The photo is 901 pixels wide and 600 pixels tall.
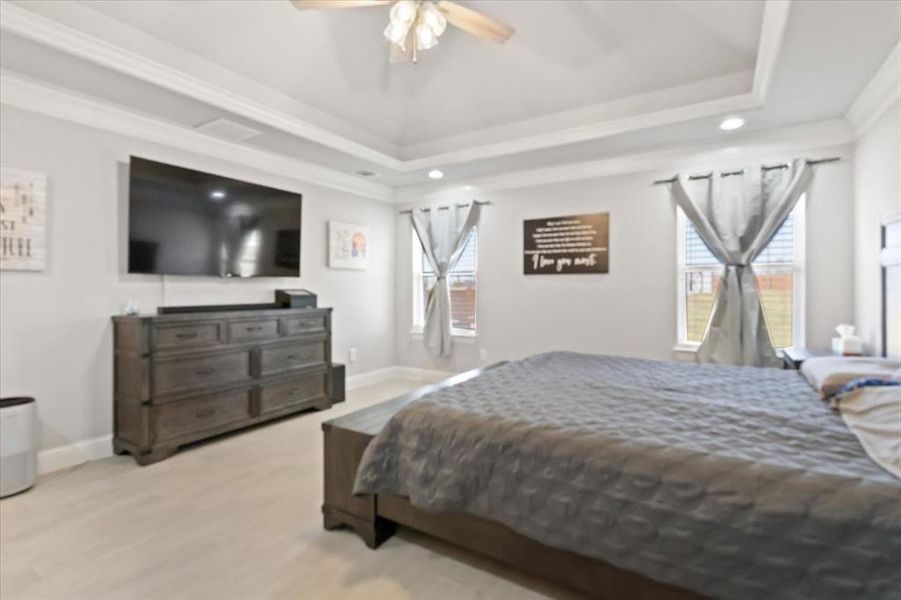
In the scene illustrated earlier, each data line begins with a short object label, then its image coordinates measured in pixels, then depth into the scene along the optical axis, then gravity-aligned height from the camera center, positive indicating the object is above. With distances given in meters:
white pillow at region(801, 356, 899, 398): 2.02 -0.33
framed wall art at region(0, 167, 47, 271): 2.72 +0.50
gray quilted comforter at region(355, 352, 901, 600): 1.17 -0.57
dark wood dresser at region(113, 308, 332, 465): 3.03 -0.59
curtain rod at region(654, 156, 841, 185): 3.51 +1.14
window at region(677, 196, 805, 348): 3.68 +0.19
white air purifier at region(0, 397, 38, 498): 2.49 -0.86
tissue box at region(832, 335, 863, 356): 3.01 -0.29
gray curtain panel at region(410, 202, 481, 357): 5.21 +0.60
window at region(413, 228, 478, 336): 5.30 +0.14
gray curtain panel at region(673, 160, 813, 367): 3.64 +0.57
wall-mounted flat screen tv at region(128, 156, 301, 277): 3.27 +0.63
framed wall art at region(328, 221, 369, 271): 4.94 +0.64
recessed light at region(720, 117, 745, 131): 3.44 +1.44
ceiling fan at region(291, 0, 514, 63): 2.32 +1.56
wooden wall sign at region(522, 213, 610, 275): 4.47 +0.61
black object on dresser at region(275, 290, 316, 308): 4.23 +0.02
